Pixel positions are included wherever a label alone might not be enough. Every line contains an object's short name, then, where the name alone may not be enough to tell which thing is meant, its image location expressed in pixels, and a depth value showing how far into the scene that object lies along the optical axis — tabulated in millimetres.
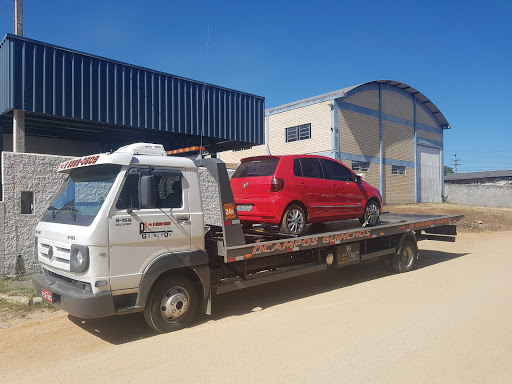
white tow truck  4613
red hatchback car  6887
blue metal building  9805
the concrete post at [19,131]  9875
